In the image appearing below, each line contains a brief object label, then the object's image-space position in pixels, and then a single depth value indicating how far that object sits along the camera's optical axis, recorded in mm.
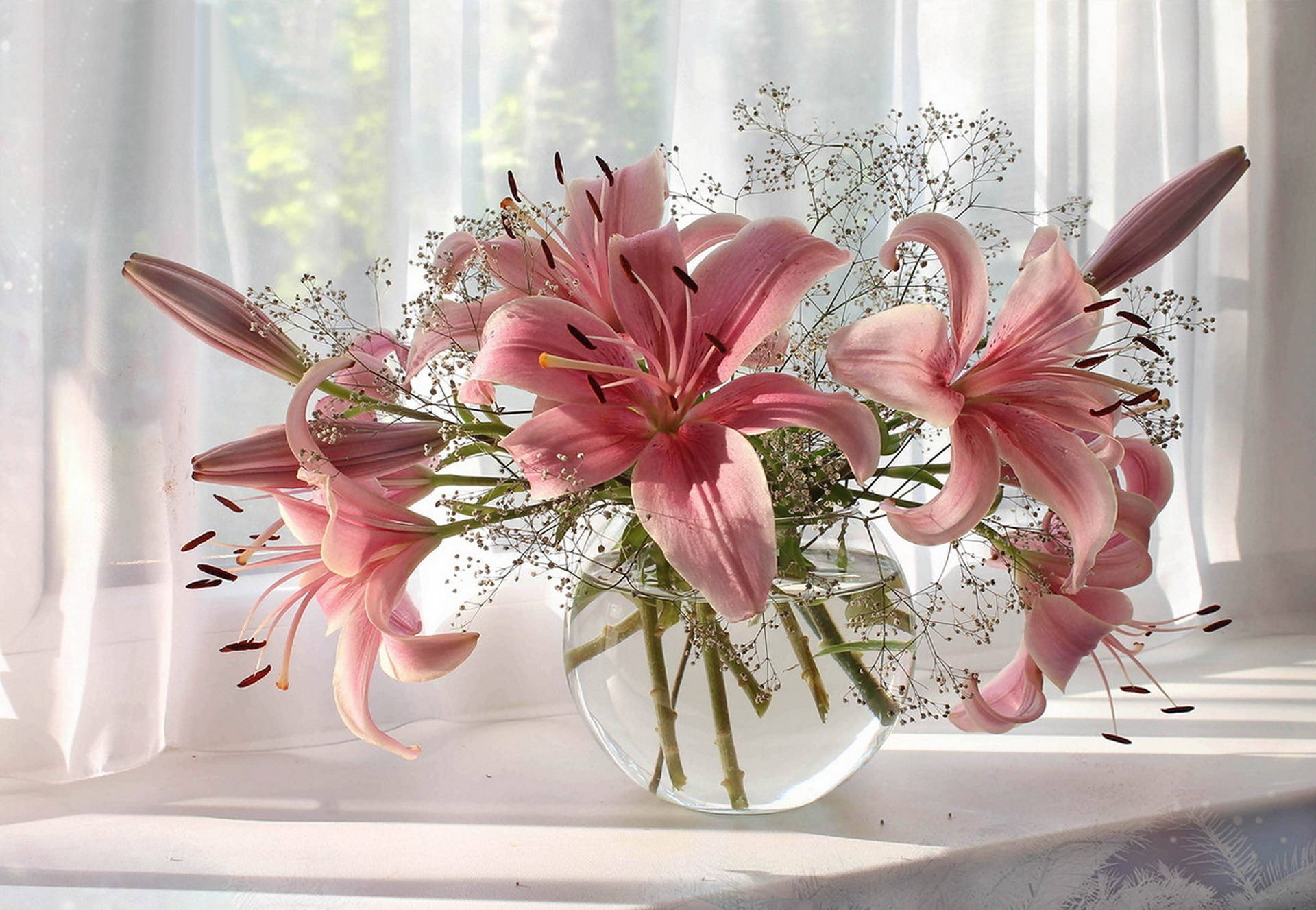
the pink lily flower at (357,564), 636
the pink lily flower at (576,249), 699
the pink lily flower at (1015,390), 606
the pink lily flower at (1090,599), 756
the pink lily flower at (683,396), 566
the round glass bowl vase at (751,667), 782
